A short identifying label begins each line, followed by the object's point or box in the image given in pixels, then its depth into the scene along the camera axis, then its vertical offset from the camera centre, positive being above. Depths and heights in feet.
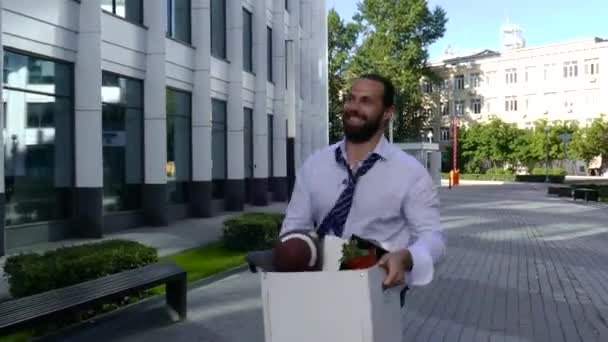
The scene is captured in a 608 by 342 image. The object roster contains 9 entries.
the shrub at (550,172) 217.93 -1.97
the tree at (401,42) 247.09 +42.92
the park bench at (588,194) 108.84 -4.35
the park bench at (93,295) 18.48 -3.72
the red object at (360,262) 7.15 -0.95
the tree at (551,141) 249.96 +8.54
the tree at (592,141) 235.81 +7.95
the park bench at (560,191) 123.02 -4.42
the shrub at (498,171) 247.29 -1.83
